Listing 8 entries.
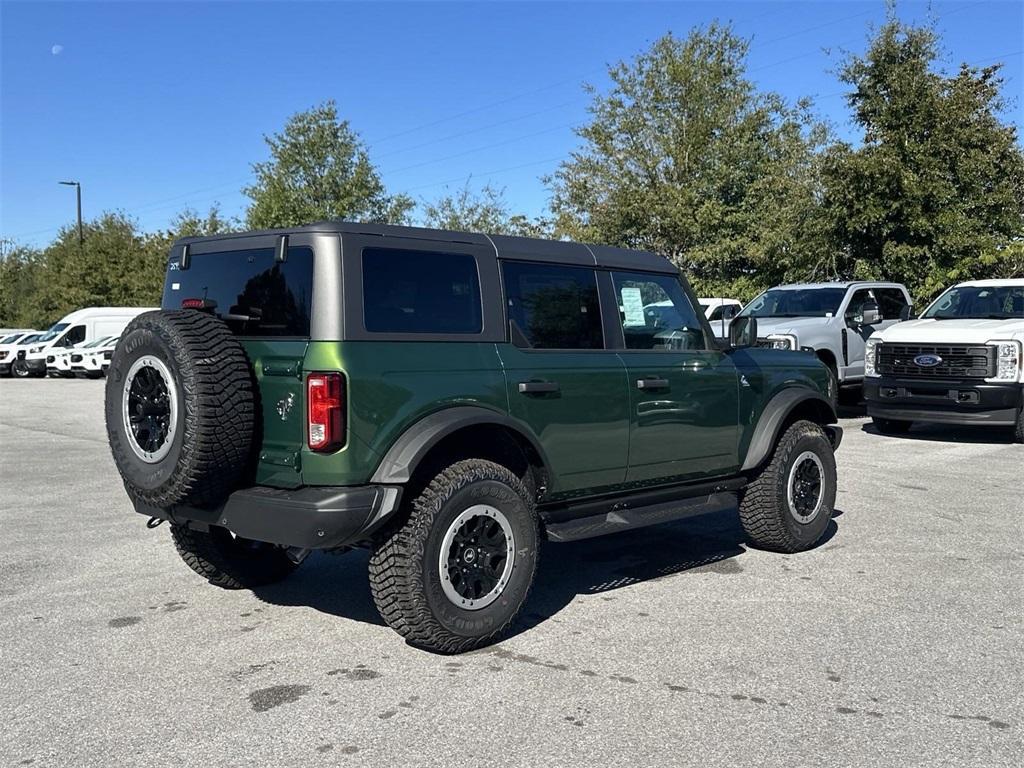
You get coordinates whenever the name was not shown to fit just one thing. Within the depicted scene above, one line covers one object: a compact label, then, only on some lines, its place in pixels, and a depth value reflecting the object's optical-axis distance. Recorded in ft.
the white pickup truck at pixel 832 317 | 47.44
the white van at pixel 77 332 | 111.04
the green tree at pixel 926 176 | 61.87
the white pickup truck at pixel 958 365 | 39.40
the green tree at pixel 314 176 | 114.62
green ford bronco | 14.40
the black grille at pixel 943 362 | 39.58
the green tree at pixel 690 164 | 96.89
